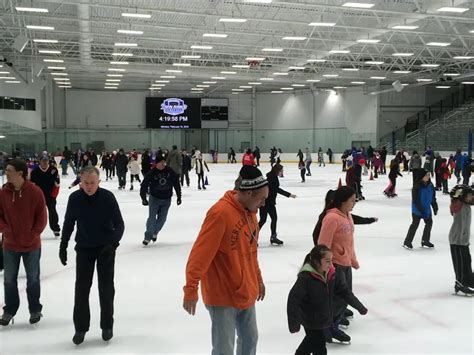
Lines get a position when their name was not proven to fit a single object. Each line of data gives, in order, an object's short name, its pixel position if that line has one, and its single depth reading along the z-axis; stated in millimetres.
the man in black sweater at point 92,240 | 4340
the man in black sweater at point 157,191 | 8727
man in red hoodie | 4645
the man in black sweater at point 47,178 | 9039
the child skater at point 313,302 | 3568
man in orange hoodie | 2904
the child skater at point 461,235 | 5707
